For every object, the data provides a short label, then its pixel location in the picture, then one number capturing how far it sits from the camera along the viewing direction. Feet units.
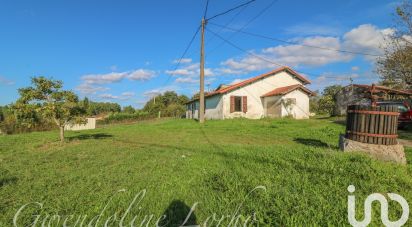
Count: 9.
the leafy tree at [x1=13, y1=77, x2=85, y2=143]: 32.24
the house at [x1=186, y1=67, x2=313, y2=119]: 73.56
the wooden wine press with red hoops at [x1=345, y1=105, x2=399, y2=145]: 19.92
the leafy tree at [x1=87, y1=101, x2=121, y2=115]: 312.48
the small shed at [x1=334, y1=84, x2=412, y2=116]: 75.82
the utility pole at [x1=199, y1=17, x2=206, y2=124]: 67.92
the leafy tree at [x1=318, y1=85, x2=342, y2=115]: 90.88
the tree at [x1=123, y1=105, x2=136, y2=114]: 234.62
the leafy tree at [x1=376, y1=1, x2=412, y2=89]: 68.32
